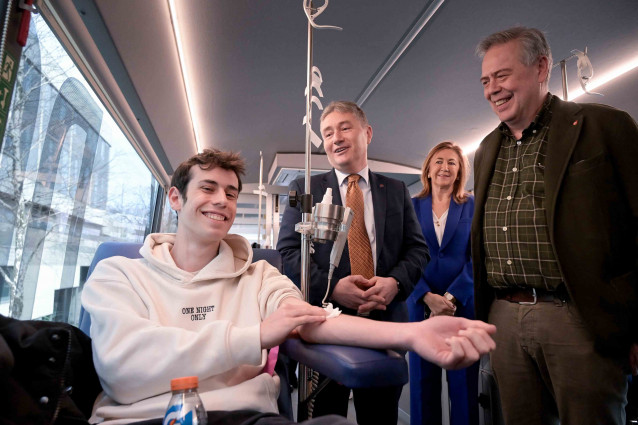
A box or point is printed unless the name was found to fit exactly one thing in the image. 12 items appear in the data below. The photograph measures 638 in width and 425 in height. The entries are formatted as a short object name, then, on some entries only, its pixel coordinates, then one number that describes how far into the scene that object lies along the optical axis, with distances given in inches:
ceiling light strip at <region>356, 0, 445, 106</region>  104.6
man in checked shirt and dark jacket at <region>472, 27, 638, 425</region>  44.4
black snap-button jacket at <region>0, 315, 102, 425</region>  26.5
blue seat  28.8
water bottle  27.9
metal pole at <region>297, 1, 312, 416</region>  43.2
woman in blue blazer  73.9
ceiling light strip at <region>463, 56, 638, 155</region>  133.2
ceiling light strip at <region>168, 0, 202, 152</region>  102.2
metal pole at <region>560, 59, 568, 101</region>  86.6
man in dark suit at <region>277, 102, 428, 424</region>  52.8
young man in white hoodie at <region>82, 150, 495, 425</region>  35.2
